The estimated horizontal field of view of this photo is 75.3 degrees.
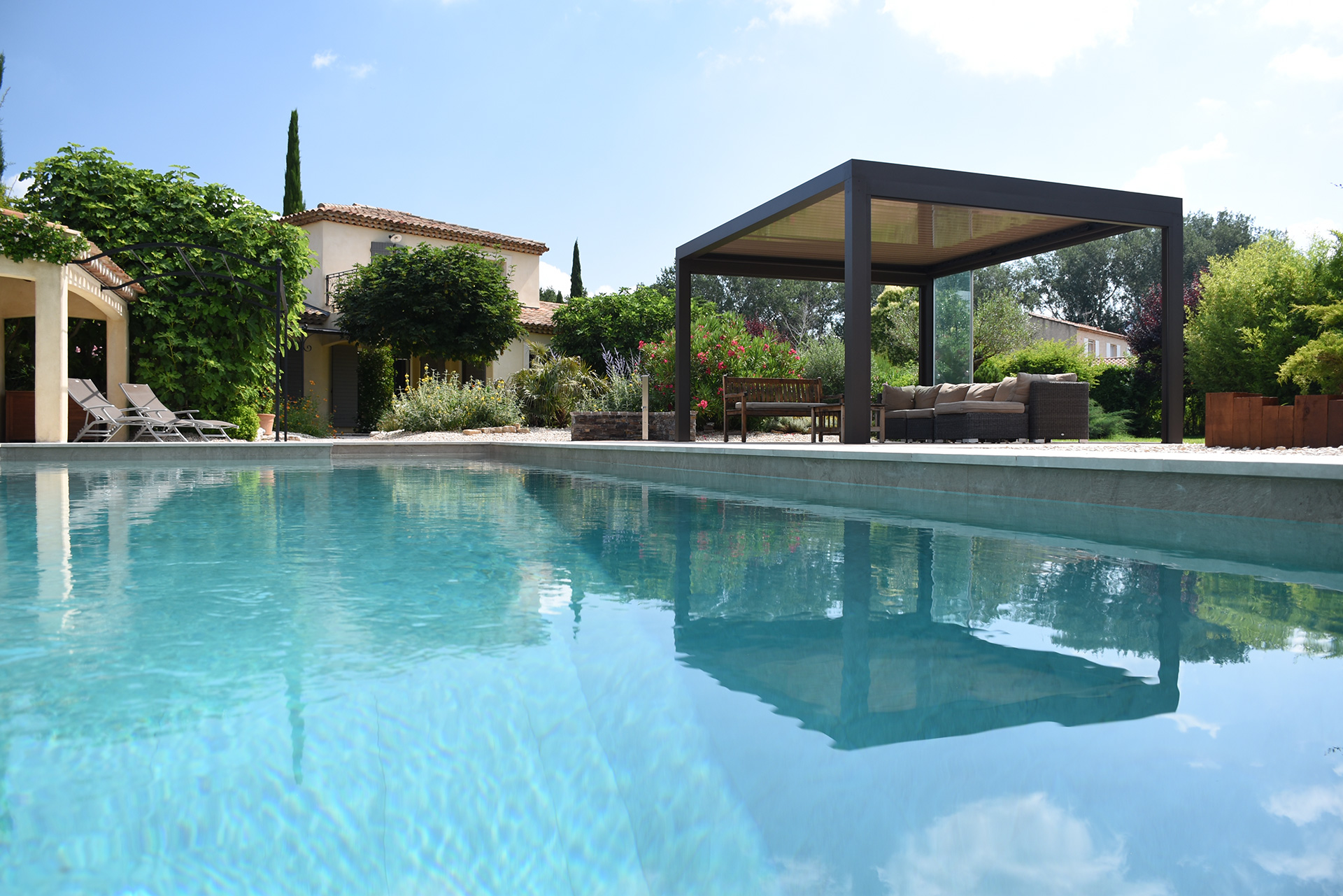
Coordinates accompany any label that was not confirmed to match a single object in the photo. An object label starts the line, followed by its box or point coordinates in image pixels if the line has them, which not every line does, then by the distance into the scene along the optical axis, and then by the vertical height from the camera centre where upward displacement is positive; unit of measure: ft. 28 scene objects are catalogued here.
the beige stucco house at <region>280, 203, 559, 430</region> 69.00 +10.89
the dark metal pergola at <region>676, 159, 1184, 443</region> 26.17 +7.38
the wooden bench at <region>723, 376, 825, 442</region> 35.22 +1.34
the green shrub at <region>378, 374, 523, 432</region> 52.75 +0.94
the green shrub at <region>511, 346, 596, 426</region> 56.80 +2.33
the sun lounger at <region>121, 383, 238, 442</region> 38.73 +0.71
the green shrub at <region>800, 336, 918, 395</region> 46.83 +3.10
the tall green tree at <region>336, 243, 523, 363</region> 61.72 +8.64
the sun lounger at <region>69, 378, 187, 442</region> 36.47 +0.47
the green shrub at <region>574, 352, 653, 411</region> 48.11 +1.97
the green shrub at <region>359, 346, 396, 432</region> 68.85 +3.42
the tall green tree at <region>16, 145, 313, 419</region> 41.73 +8.70
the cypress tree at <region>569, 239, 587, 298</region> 103.45 +17.29
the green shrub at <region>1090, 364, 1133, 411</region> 54.08 +2.27
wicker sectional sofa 32.76 +0.46
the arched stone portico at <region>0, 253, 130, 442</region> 34.96 +4.13
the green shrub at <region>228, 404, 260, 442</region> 43.96 +0.30
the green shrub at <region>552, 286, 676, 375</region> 71.72 +8.39
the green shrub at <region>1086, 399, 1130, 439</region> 47.91 +0.05
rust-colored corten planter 21.38 +0.07
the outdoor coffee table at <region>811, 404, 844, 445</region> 31.23 +0.37
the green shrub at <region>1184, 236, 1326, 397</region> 46.62 +5.83
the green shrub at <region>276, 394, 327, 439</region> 54.13 +0.29
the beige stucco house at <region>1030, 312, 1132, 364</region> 101.65 +11.02
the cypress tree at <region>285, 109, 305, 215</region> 85.66 +24.30
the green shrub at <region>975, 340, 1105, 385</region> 53.98 +3.92
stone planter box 43.27 -0.01
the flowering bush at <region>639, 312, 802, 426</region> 43.75 +3.41
